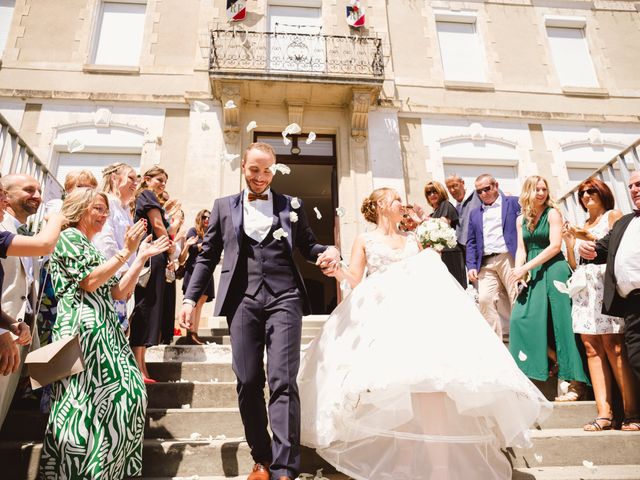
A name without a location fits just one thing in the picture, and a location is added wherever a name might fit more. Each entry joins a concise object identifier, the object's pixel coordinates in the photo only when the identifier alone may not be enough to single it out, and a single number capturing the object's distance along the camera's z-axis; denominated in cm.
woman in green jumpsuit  384
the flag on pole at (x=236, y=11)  941
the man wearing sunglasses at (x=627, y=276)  319
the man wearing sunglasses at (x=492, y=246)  473
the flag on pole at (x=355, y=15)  967
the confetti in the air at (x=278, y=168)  298
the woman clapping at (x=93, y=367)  227
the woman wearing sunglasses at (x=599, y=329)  337
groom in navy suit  252
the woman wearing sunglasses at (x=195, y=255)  525
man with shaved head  274
